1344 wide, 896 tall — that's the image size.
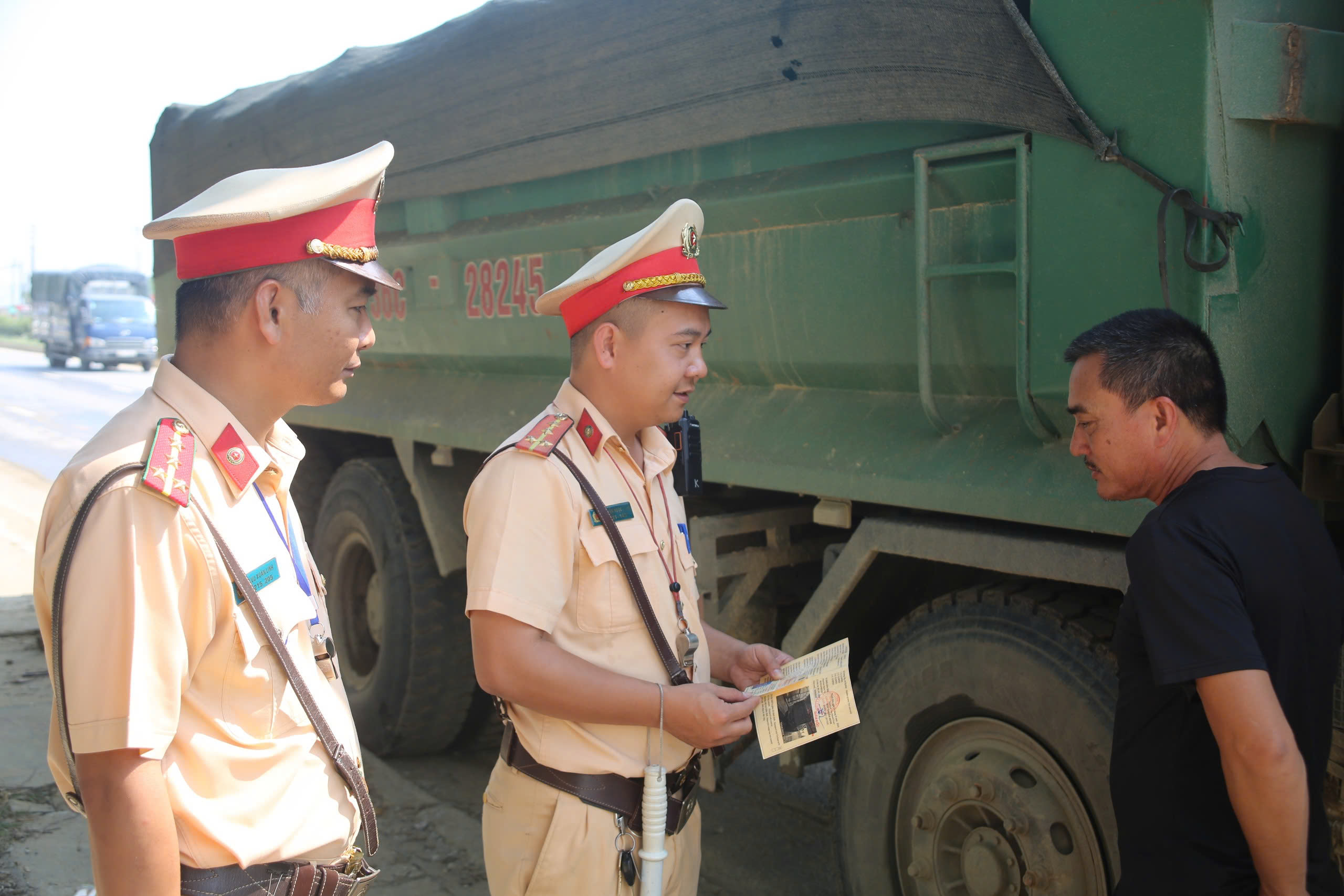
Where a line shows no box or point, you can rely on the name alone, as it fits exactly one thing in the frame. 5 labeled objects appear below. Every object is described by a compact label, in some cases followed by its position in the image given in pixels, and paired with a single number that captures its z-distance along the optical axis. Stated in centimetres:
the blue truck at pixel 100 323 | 2797
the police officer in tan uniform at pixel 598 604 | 183
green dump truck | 200
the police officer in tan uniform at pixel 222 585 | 130
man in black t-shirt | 152
